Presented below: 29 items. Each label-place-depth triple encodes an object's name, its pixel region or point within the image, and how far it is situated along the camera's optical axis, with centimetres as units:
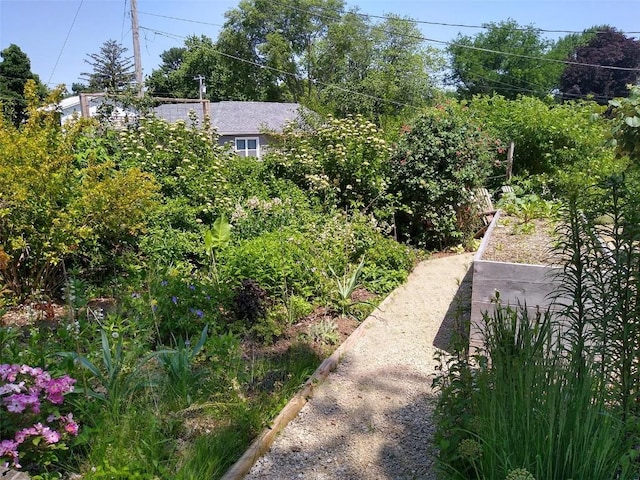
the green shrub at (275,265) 491
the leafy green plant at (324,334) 438
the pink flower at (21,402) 210
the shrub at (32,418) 210
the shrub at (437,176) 770
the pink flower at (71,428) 230
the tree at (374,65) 2263
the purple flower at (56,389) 230
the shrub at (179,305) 386
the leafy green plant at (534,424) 176
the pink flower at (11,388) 210
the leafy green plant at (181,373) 291
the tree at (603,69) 3741
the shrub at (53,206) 448
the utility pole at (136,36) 1488
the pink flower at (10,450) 203
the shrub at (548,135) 994
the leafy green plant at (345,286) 505
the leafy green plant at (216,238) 547
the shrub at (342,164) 775
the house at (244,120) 2544
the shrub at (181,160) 650
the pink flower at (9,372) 220
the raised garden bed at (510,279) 385
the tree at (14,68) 3156
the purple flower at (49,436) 218
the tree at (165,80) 4622
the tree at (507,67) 4566
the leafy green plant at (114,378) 264
